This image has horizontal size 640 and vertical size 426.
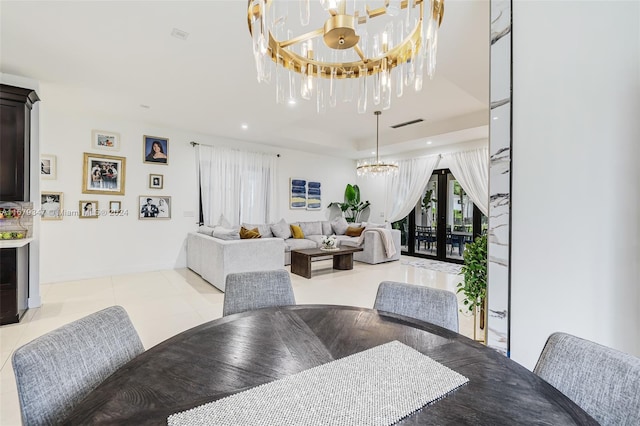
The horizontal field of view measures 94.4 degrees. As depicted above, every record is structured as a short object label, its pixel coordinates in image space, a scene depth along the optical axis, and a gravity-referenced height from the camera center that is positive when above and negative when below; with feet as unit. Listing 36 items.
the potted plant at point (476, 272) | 7.72 -1.54
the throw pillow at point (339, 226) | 24.49 -1.08
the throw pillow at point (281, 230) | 21.01 -1.24
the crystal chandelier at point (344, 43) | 4.41 +2.79
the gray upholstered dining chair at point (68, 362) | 2.57 -1.53
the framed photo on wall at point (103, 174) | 15.79 +2.05
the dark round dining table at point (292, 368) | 2.38 -1.60
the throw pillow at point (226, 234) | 15.26 -1.16
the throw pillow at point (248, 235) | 16.10 -1.23
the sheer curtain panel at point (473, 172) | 19.66 +2.88
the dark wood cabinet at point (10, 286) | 9.78 -2.51
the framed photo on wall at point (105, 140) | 15.98 +3.93
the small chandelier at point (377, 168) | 18.70 +2.89
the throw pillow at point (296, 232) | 21.63 -1.41
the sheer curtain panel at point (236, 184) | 19.48 +1.95
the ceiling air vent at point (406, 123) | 18.67 +5.92
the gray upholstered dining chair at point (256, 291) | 5.43 -1.47
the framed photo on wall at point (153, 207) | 17.46 +0.29
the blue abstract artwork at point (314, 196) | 24.88 +1.44
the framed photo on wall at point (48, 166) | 14.67 +2.22
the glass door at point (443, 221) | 21.56 -0.56
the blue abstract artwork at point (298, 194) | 23.77 +1.54
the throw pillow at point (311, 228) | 23.12 -1.19
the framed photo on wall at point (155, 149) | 17.44 +3.73
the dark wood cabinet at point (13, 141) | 10.25 +2.44
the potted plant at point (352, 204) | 26.40 +0.82
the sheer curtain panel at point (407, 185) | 23.16 +2.33
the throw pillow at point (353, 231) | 23.50 -1.44
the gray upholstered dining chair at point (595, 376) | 2.70 -1.62
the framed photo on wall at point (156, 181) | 17.71 +1.84
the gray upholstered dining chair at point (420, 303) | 4.82 -1.53
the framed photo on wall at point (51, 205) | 14.83 +0.28
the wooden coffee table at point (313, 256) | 16.74 -2.75
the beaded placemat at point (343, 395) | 2.31 -1.61
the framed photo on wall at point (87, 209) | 15.70 +0.12
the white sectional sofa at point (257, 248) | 13.93 -2.01
